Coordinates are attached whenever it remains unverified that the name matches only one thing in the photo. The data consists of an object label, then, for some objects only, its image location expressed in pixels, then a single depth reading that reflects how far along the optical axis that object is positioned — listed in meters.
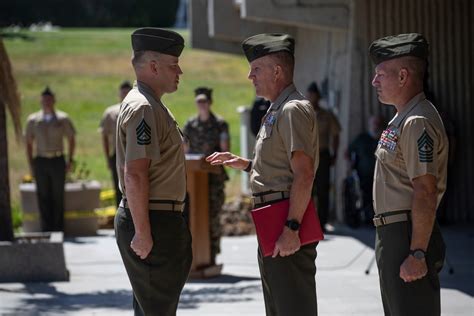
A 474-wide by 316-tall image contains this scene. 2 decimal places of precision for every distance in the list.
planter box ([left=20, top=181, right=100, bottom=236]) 15.69
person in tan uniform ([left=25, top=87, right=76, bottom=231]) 15.21
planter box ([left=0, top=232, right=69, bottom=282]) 11.03
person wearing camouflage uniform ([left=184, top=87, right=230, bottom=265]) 12.78
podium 11.25
